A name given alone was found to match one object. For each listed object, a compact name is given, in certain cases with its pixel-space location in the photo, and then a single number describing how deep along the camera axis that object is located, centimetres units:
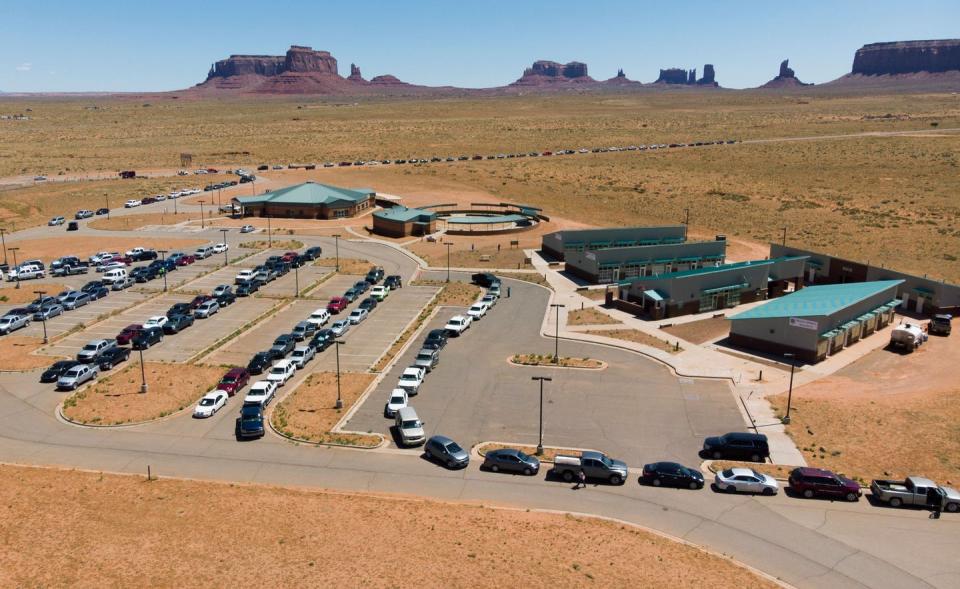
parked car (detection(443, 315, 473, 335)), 5969
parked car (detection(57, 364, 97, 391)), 4719
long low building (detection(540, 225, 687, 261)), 8438
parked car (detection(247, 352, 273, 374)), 5084
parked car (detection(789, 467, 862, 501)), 3434
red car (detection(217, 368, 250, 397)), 4678
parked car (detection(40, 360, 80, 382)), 4869
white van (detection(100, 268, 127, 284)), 7281
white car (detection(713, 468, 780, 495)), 3503
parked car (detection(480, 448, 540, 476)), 3684
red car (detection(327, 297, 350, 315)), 6596
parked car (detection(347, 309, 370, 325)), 6244
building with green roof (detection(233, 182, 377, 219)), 11206
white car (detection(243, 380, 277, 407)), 4456
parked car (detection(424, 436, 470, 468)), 3728
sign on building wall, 5341
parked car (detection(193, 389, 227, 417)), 4331
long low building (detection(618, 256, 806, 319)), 6494
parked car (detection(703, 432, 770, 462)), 3875
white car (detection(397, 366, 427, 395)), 4725
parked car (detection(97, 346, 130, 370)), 5125
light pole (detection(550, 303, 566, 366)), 5275
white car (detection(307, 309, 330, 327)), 6190
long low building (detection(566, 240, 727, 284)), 7600
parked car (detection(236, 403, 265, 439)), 4031
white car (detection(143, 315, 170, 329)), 5978
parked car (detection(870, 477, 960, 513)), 3356
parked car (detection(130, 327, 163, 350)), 5434
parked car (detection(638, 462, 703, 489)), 3550
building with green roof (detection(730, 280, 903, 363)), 5406
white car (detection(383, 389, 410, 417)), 4359
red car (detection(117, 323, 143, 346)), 5641
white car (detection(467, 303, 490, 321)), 6400
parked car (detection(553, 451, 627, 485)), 3581
